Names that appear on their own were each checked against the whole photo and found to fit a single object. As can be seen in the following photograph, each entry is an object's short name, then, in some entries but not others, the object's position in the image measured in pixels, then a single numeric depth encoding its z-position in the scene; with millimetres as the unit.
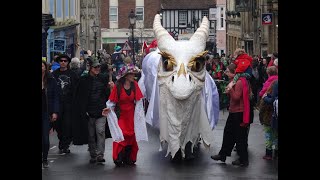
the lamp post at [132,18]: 46000
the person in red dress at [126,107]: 16453
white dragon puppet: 16281
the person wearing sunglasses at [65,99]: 18109
